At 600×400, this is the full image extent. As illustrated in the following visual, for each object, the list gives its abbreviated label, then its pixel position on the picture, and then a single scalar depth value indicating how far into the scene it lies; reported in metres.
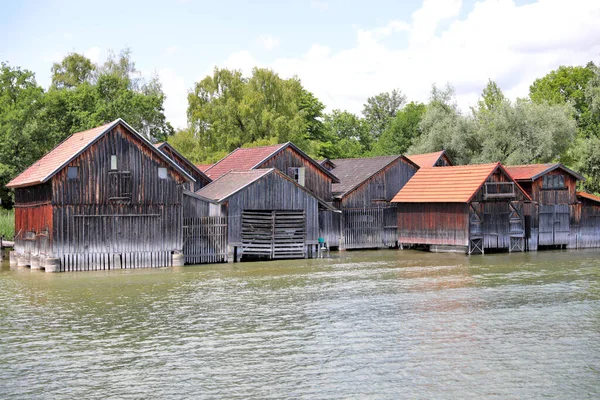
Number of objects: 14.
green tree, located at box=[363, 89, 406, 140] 119.44
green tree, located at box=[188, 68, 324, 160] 66.00
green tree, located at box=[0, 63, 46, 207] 52.53
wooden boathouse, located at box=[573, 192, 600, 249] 50.63
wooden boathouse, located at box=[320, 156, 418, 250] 49.66
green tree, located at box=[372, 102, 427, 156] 94.69
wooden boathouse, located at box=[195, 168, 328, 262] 40.34
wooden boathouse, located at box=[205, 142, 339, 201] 47.19
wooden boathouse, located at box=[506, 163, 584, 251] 48.94
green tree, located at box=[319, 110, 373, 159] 106.56
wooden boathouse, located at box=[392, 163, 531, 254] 45.84
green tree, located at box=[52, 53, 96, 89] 74.31
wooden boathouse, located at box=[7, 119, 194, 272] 35.44
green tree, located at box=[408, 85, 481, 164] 67.75
